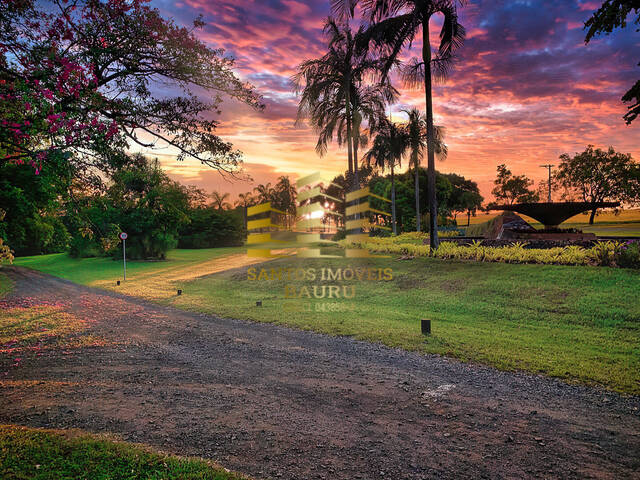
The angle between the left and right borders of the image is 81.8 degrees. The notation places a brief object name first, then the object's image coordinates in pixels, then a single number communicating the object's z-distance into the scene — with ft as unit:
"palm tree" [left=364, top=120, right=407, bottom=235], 90.78
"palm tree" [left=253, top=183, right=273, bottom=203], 273.95
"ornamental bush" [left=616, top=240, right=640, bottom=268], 38.63
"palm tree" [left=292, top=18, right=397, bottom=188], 70.08
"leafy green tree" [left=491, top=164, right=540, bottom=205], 193.98
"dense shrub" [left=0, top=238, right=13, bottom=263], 40.31
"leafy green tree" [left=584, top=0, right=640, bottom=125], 25.07
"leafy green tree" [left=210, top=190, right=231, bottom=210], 240.73
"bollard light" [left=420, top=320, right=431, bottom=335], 27.81
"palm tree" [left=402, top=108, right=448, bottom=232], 108.68
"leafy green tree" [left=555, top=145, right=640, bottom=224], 136.77
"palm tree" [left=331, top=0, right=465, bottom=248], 50.62
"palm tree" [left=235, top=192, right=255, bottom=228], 282.56
